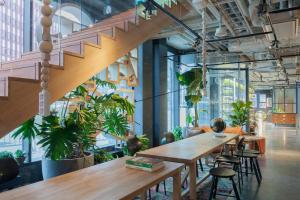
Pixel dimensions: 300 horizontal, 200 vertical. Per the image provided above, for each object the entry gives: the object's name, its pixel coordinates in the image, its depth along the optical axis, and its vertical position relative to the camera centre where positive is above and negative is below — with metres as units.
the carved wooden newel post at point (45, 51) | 1.52 +0.32
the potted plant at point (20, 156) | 3.74 -0.81
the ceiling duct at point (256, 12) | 3.70 +1.45
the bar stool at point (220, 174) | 3.08 -0.88
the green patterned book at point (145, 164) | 2.14 -0.53
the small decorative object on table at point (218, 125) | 4.65 -0.42
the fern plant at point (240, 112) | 7.99 -0.28
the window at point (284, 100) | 17.80 +0.24
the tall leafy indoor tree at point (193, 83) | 7.21 +0.58
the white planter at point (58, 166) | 3.08 -0.79
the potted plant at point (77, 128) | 2.96 -0.34
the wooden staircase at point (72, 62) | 2.38 +0.51
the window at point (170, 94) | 8.44 +0.29
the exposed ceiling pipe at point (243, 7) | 4.07 +1.64
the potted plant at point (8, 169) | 2.52 -0.68
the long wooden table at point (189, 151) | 2.81 -0.61
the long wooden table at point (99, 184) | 1.56 -0.58
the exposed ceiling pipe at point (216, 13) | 4.27 +1.69
